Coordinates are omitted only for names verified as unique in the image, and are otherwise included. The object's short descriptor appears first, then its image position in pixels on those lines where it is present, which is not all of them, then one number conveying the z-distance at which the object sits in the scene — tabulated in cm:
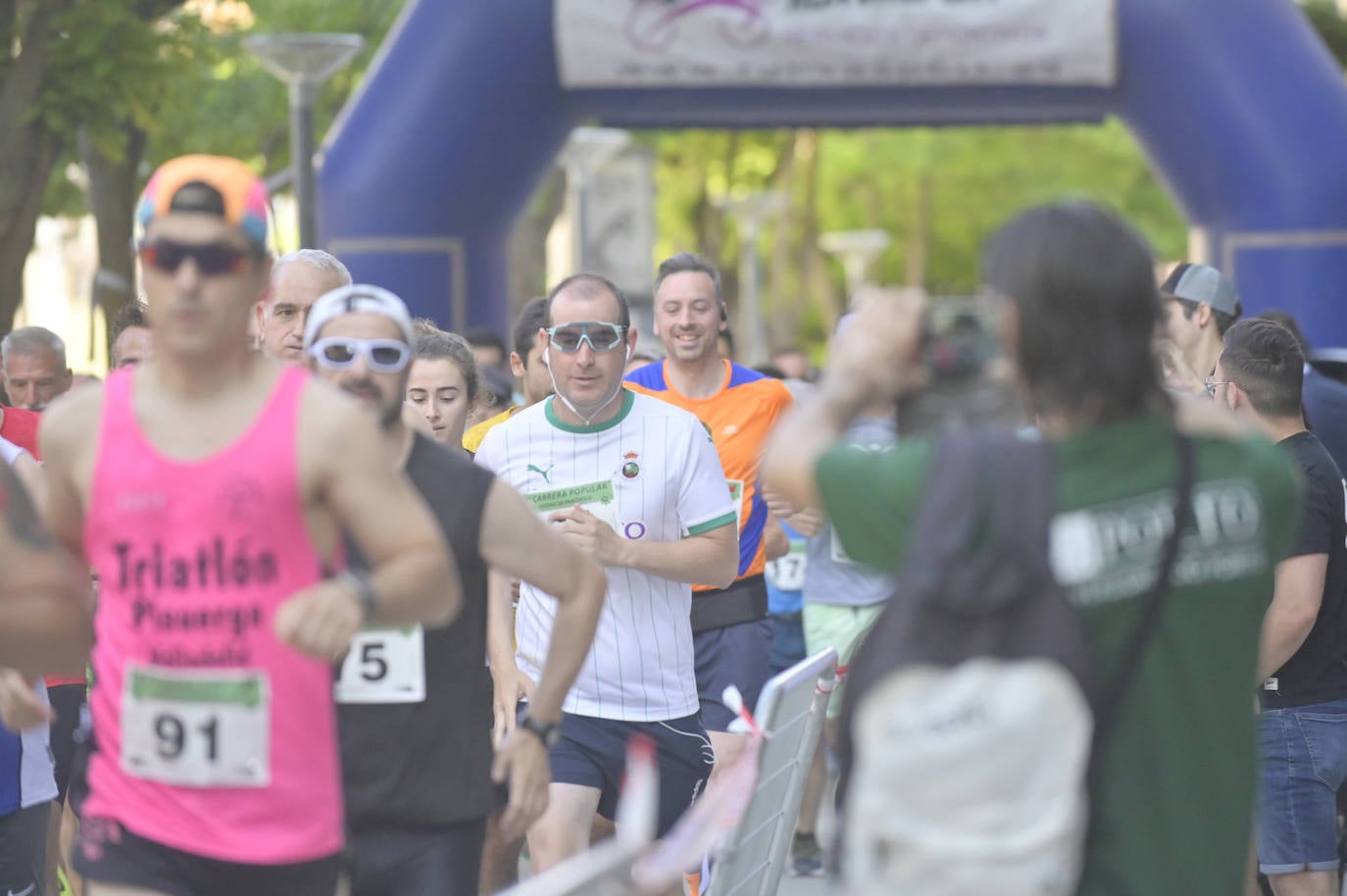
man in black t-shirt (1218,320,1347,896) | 1079
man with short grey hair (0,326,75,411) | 1598
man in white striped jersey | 1122
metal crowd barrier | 849
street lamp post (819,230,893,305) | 7131
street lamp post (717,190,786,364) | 6072
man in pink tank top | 625
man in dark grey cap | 1309
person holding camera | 546
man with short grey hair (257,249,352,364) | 1048
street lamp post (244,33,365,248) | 2747
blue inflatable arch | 2495
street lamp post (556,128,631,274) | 4122
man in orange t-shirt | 1366
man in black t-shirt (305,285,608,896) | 782
